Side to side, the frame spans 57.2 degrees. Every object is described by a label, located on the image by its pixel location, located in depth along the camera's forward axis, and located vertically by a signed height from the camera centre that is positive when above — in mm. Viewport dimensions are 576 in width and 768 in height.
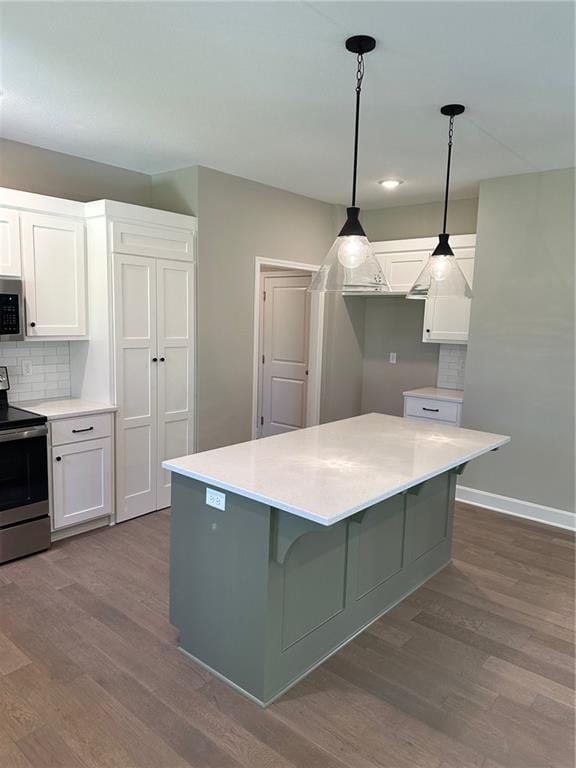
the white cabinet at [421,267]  4629 +518
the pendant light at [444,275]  2840 +294
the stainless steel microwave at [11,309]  3309 +46
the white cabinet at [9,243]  3334 +463
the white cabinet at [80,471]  3510 -1048
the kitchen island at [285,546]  2053 -971
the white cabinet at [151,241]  3703 +589
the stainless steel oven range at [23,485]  3205 -1044
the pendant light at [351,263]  2471 +301
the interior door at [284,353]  5852 -326
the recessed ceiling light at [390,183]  4406 +1228
